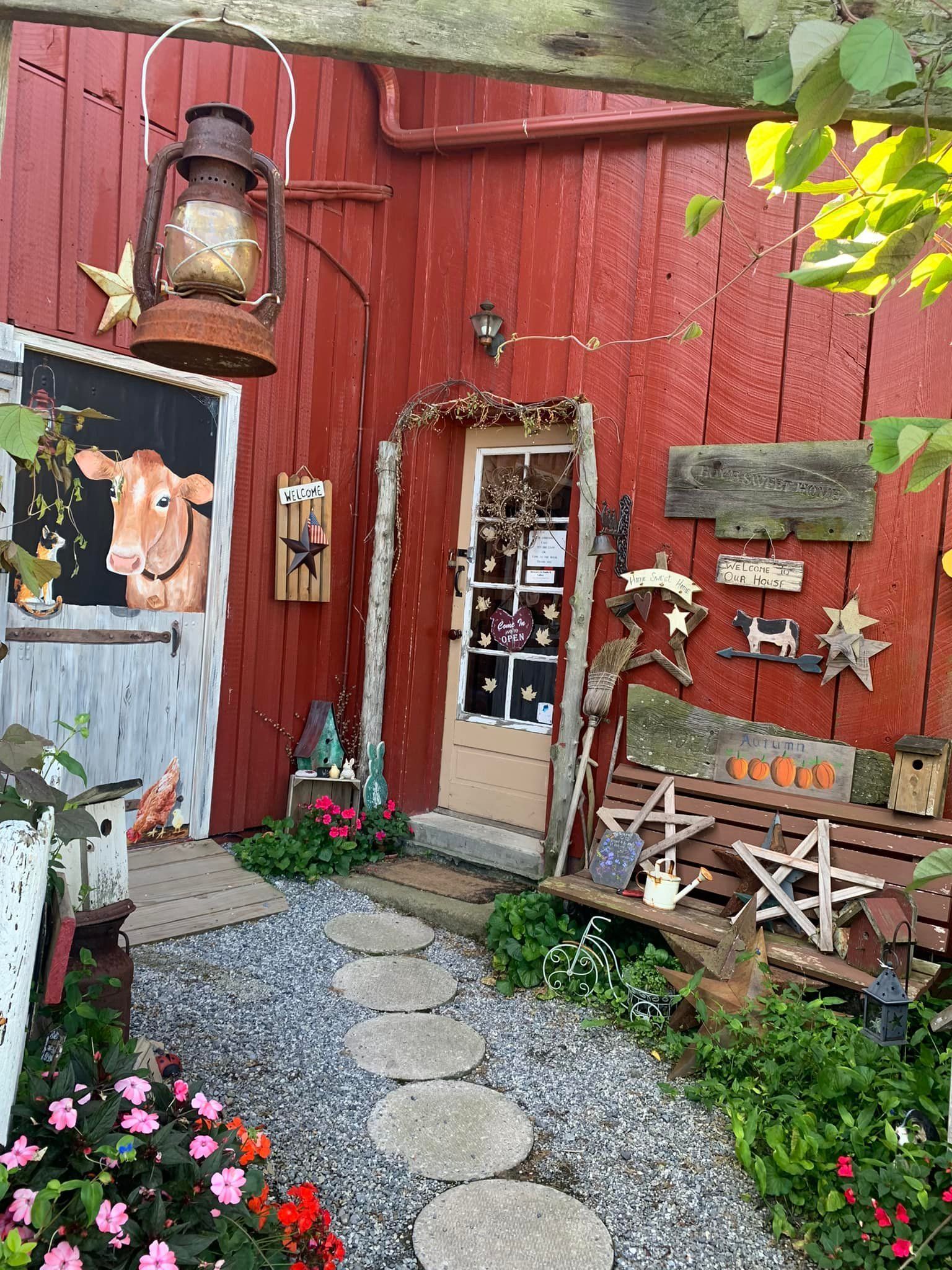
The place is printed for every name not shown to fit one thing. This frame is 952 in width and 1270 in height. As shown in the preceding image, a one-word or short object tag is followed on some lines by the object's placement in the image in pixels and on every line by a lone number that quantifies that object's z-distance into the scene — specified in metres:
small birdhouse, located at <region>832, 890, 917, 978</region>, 2.97
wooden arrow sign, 3.89
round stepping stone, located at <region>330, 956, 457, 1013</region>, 3.46
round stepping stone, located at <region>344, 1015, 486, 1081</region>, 2.98
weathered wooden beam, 1.62
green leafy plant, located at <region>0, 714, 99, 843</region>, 1.62
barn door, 3.87
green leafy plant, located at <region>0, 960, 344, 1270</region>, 1.45
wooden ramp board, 3.86
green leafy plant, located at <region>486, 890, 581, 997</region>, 3.68
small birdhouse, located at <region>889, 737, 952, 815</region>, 3.47
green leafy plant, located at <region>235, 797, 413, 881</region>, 4.61
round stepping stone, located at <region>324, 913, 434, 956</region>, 3.94
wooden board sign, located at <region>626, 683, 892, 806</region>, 4.07
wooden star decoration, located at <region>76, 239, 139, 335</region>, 3.95
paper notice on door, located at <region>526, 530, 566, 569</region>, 4.93
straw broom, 4.37
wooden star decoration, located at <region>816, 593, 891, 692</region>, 3.78
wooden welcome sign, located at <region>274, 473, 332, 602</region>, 4.91
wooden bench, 3.16
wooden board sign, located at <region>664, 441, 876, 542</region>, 3.81
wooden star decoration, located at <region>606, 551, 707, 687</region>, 4.20
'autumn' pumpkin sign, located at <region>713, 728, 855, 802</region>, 3.73
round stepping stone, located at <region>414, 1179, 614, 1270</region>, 2.12
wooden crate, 4.96
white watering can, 3.64
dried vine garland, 4.73
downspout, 4.21
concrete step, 4.66
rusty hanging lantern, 1.97
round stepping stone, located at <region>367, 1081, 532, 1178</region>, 2.47
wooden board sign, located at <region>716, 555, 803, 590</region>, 3.96
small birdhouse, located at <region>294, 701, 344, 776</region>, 5.05
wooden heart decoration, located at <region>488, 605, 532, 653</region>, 5.07
